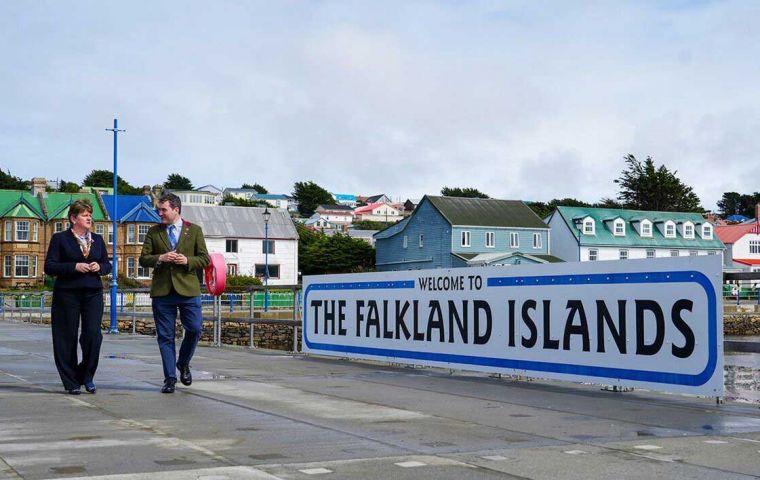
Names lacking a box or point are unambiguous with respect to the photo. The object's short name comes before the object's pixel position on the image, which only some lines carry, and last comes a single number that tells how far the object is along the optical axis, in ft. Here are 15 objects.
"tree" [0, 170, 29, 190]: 495.41
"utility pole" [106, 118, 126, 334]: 94.94
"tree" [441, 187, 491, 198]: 636.89
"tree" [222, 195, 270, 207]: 549.87
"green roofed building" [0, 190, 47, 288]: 258.37
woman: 30.94
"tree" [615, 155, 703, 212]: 367.66
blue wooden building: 250.78
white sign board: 29.14
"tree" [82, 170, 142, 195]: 555.41
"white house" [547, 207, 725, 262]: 275.59
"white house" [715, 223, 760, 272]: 335.69
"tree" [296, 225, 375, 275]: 298.56
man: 32.45
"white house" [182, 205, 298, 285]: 279.69
